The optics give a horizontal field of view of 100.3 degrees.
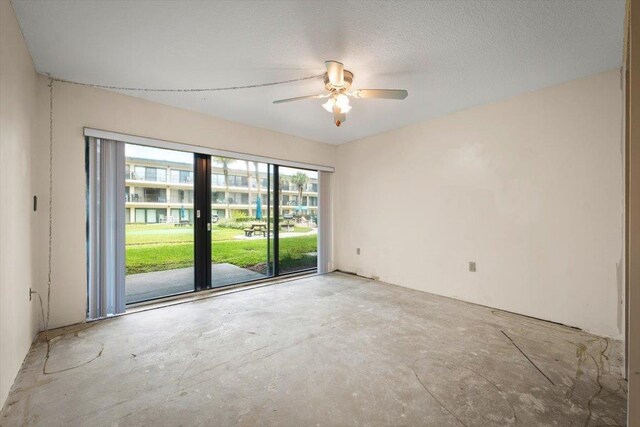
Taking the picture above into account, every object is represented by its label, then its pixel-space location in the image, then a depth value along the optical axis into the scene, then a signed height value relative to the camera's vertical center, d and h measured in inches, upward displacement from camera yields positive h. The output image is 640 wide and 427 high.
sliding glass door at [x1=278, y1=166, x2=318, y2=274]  193.9 +1.2
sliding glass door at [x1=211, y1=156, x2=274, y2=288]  181.6 -0.7
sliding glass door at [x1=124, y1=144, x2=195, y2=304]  181.3 -5.0
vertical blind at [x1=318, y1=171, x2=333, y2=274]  202.5 -5.3
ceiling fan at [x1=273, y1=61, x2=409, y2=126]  90.4 +44.9
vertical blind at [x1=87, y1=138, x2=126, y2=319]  113.4 -3.6
